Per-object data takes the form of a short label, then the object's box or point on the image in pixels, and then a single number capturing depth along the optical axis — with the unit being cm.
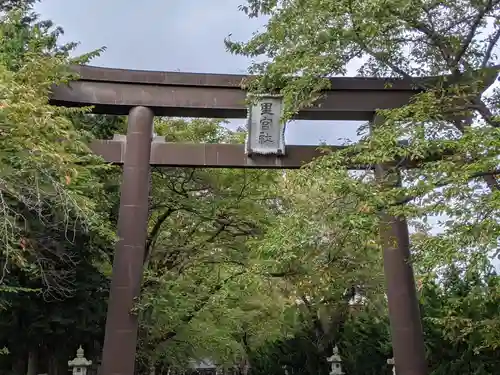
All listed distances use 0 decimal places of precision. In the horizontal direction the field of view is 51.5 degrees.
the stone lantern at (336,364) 1113
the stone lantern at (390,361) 924
